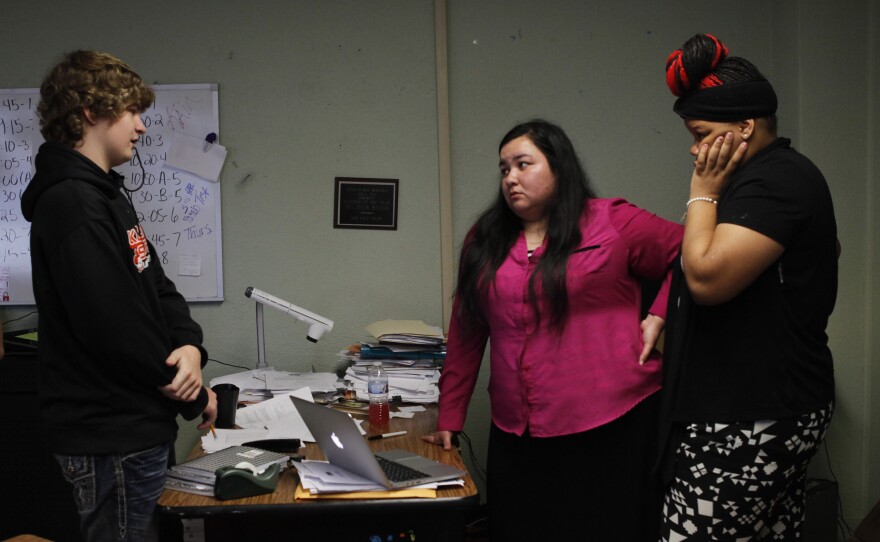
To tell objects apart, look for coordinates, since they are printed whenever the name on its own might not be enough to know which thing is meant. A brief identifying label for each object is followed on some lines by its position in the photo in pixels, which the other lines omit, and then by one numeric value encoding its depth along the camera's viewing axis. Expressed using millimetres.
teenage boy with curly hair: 1438
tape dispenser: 1522
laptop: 1512
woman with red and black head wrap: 1302
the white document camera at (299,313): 2545
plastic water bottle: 2166
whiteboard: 2893
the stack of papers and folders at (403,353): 2623
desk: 1500
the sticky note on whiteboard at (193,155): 2916
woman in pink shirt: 1847
